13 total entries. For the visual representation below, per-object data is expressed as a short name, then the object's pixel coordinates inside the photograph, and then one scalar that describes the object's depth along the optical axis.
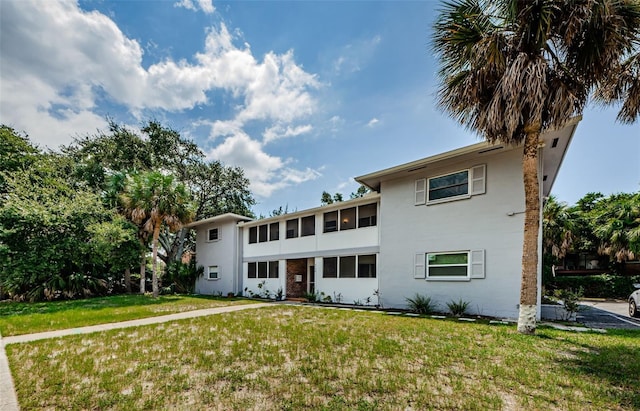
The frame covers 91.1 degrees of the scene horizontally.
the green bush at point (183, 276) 21.83
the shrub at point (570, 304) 9.60
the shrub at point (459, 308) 10.43
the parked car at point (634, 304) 10.99
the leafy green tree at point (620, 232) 19.02
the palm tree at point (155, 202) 16.78
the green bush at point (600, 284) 19.97
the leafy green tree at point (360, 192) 34.88
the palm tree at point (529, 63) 6.79
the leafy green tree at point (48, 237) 14.20
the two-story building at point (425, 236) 10.09
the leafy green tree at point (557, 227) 22.50
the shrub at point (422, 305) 11.19
